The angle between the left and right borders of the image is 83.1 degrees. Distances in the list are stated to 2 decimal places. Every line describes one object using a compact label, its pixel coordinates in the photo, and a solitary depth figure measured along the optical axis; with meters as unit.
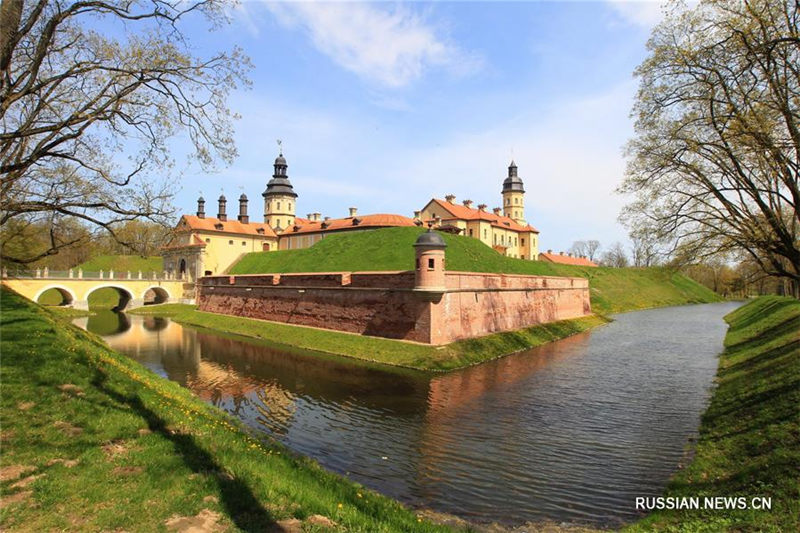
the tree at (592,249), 121.12
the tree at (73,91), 6.98
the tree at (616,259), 106.31
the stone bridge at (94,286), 39.28
